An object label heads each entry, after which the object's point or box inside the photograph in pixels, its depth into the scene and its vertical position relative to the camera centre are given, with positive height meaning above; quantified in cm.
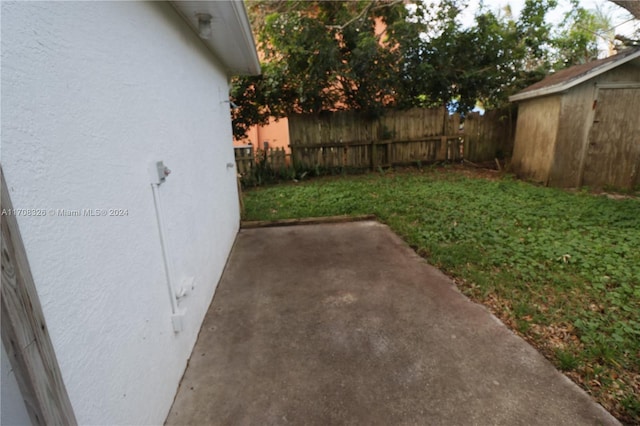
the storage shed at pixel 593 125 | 614 +12
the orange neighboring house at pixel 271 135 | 1068 +32
